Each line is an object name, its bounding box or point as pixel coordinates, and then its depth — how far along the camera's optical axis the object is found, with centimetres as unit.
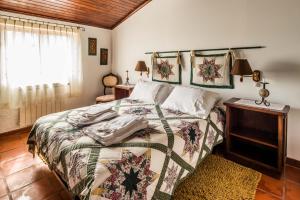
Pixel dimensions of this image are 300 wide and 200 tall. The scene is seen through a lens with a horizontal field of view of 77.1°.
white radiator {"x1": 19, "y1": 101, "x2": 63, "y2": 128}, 332
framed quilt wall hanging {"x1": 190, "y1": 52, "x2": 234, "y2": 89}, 264
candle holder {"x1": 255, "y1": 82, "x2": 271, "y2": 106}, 221
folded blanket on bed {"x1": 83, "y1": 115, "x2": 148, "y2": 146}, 152
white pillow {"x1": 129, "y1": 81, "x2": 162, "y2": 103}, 299
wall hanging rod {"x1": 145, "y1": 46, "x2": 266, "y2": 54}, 236
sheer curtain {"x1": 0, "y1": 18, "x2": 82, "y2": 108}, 295
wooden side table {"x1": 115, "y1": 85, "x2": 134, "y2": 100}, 382
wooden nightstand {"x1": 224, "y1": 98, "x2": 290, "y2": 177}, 203
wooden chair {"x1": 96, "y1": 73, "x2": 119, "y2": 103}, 438
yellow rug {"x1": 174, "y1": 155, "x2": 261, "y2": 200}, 175
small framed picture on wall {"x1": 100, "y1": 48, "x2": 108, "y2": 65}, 430
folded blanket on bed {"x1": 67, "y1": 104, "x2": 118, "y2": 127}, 194
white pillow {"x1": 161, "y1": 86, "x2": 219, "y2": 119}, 234
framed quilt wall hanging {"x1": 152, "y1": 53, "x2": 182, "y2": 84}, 324
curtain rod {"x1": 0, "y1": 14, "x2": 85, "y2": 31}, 291
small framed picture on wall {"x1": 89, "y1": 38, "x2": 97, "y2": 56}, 403
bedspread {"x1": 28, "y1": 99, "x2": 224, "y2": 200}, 123
